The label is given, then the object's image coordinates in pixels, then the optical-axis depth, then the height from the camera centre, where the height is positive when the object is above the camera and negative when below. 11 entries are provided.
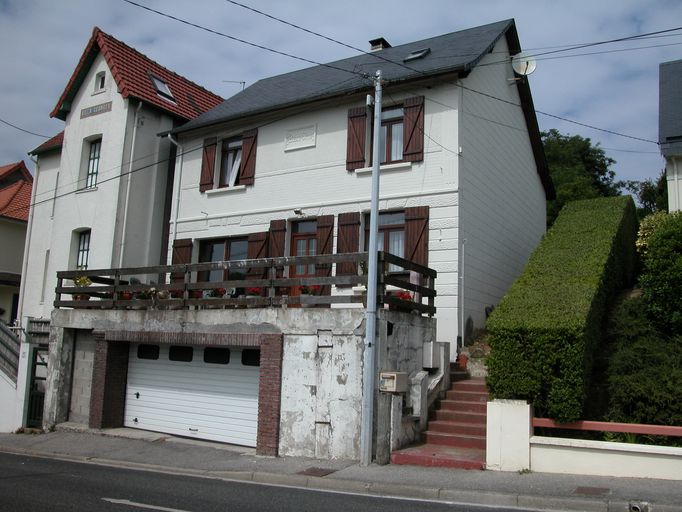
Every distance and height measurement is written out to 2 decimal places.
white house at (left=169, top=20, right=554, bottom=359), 14.70 +4.99
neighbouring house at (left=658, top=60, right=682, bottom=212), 14.61 +5.27
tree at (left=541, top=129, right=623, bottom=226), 33.06 +11.51
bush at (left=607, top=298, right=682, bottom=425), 9.20 -0.10
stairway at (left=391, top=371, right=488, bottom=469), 9.79 -1.20
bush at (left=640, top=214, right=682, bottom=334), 11.06 +1.68
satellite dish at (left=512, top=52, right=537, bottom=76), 16.13 +7.73
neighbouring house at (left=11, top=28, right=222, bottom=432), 19.19 +5.63
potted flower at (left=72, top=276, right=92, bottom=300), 15.65 +1.56
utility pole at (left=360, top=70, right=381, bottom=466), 10.15 +0.30
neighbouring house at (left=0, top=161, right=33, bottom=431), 27.98 +4.86
